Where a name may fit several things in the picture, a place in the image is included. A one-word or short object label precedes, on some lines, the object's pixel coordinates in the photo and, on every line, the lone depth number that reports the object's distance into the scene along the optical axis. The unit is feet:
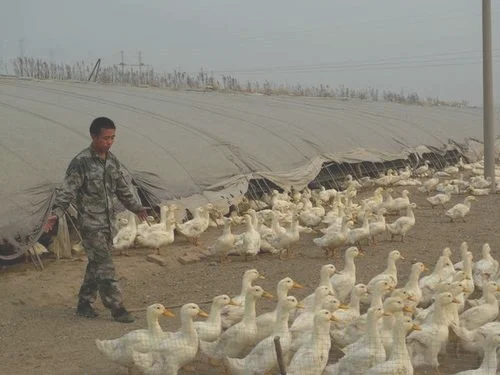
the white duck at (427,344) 19.13
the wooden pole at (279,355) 15.61
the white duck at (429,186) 62.64
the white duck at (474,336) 19.40
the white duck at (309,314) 20.20
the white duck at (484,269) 27.50
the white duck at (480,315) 21.48
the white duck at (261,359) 17.84
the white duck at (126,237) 36.14
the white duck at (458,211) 45.80
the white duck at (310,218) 43.57
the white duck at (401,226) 39.14
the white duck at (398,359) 16.51
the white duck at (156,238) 36.35
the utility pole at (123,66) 107.76
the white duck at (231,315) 21.80
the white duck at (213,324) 20.16
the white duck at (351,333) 19.72
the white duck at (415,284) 24.02
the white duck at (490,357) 16.70
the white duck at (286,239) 36.01
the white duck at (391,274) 23.97
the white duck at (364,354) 17.37
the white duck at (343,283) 26.25
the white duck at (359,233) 36.65
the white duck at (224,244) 35.22
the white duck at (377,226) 38.09
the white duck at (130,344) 18.84
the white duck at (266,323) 20.49
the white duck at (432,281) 25.04
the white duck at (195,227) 38.93
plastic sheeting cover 34.35
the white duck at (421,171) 78.89
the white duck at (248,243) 35.32
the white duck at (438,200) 52.44
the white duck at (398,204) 48.37
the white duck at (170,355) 18.42
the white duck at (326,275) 24.27
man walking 23.73
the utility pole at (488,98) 66.18
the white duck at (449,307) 20.23
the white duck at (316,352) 17.16
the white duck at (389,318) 18.80
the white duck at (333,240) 35.45
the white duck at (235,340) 19.60
